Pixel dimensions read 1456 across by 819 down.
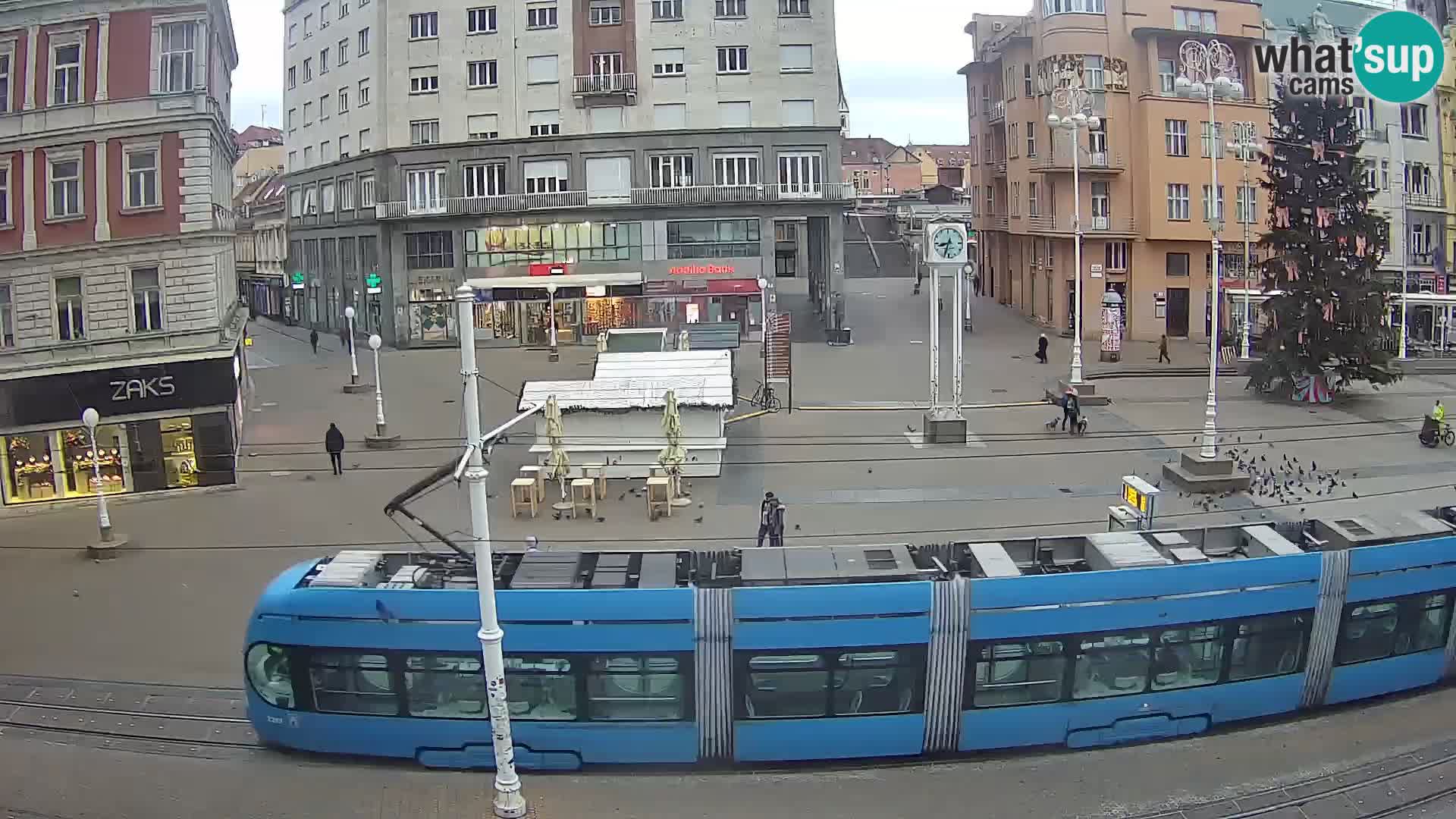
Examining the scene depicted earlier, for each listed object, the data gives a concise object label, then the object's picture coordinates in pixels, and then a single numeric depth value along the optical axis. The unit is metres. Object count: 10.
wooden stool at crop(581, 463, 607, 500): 24.52
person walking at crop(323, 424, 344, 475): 27.38
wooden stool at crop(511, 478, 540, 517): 23.44
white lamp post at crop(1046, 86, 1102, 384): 33.69
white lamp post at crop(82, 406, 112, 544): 21.42
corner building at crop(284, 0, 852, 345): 49.06
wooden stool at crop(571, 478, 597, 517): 23.31
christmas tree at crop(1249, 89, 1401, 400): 34.78
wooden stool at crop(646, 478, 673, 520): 23.17
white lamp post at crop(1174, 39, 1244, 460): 25.34
